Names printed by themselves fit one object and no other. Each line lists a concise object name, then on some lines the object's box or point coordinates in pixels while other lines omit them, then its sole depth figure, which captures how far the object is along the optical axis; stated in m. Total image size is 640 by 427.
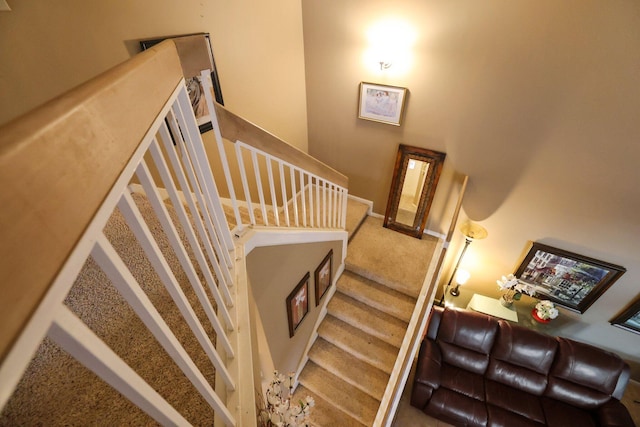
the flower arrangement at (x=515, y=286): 3.30
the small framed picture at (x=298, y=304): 2.20
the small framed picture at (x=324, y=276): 2.64
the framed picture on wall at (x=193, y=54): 0.73
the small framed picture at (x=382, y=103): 2.94
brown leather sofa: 2.71
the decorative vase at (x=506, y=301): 3.54
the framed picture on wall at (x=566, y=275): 2.86
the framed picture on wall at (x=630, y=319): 2.90
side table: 3.46
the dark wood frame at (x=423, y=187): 3.06
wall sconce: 2.62
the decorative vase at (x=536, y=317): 3.40
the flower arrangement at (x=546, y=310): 3.31
